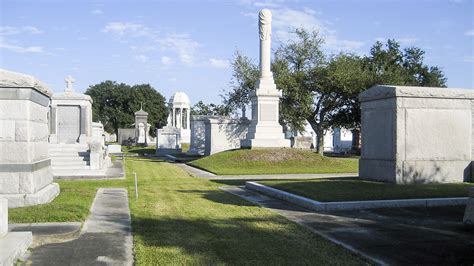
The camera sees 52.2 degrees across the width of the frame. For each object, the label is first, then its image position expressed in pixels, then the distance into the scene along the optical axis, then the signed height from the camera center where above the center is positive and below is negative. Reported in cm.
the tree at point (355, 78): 3562 +435
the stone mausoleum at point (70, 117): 2665 +100
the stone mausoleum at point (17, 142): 1005 -14
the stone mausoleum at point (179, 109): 5938 +322
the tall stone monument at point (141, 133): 6197 +23
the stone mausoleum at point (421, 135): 1368 -2
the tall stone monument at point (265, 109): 2950 +158
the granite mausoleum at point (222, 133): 3628 +13
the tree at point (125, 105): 10500 +667
